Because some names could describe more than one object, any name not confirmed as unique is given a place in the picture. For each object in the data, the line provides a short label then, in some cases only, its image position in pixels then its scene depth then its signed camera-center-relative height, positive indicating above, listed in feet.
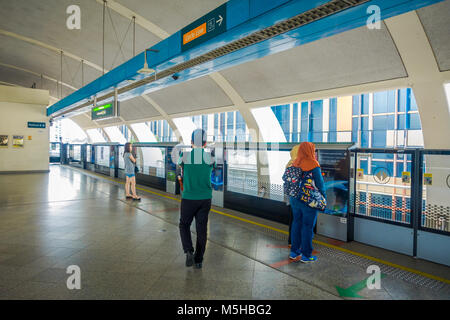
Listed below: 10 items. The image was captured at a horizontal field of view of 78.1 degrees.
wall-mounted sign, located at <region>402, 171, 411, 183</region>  13.59 -1.25
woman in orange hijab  12.08 -2.69
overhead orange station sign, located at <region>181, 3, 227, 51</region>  12.31 +5.83
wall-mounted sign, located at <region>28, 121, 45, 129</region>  51.79 +4.66
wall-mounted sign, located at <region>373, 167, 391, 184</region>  14.45 -1.25
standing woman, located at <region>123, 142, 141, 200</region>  25.95 -1.69
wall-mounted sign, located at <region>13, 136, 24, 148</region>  50.16 +1.51
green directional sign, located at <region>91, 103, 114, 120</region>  27.25 +3.97
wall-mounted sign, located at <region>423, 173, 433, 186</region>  12.84 -1.27
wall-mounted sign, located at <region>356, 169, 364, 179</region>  15.29 -1.25
